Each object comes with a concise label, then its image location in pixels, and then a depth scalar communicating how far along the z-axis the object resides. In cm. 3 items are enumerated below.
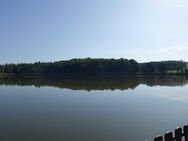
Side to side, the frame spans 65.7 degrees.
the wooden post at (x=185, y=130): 306
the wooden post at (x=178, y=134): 293
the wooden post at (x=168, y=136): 278
